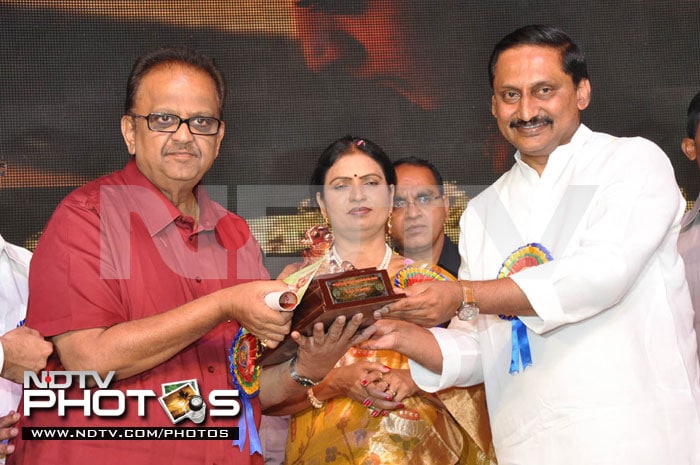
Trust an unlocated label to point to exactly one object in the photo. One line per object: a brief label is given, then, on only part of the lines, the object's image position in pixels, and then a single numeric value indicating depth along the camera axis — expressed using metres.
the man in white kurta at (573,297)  2.25
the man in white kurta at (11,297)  2.76
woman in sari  2.71
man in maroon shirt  2.04
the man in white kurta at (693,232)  3.26
